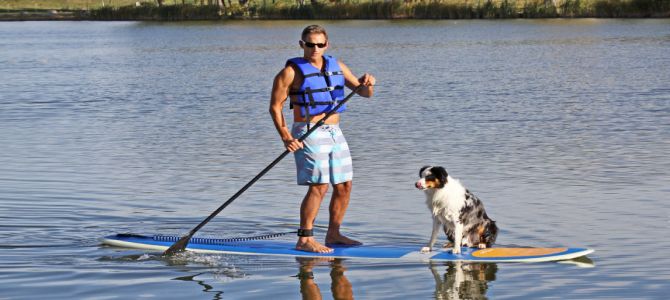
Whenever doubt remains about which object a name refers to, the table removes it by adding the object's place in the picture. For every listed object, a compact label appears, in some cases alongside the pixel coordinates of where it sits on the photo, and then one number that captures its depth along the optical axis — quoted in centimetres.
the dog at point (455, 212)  1510
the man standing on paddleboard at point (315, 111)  1559
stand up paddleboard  1567
